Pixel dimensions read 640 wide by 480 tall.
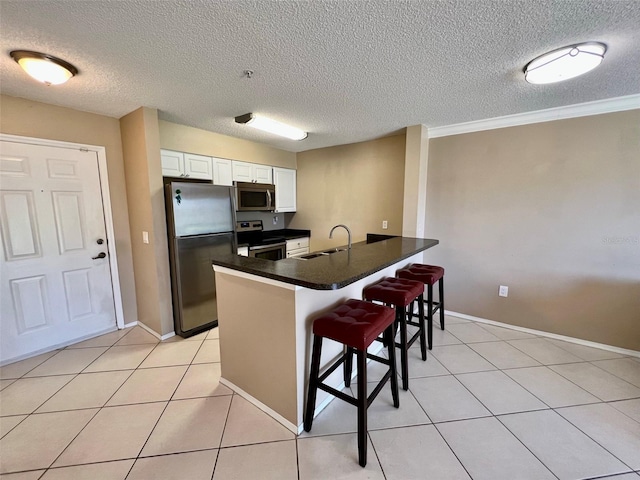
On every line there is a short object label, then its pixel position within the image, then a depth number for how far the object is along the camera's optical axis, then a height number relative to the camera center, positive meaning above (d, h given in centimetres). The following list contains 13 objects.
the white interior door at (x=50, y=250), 221 -33
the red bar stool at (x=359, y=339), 134 -68
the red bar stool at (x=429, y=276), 236 -59
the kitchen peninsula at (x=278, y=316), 148 -65
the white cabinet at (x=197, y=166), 299 +56
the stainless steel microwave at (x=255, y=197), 351 +24
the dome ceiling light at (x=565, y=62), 148 +91
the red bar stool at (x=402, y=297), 184 -62
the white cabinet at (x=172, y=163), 279 +56
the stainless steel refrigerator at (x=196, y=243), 256 -31
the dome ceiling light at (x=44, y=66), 153 +91
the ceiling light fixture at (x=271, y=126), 257 +95
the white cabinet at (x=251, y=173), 350 +59
